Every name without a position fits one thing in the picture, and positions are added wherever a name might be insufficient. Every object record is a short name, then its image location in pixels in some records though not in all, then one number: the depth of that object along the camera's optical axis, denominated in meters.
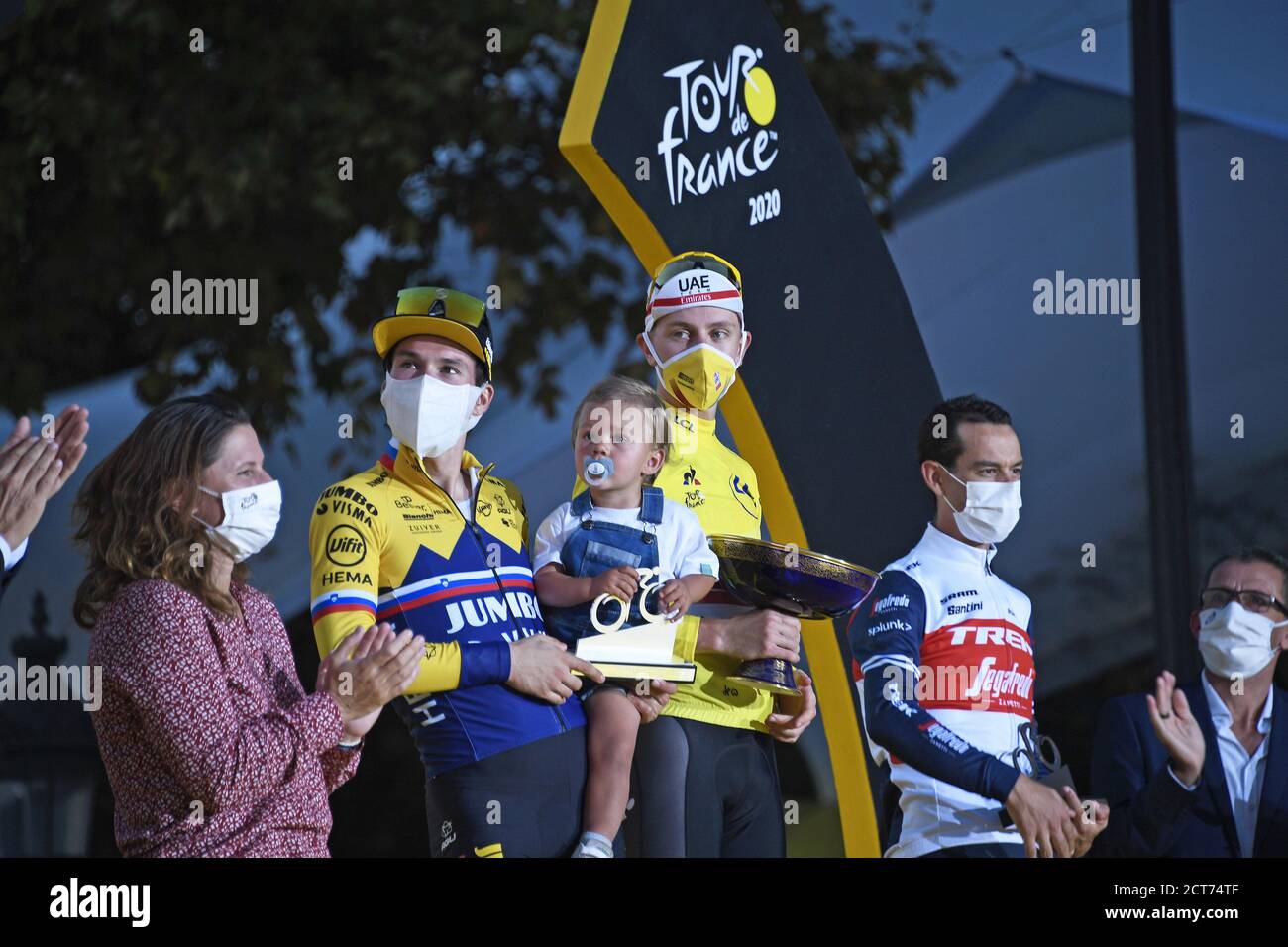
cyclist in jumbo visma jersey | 3.95
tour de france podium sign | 4.67
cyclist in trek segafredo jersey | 4.41
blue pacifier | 4.23
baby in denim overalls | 4.14
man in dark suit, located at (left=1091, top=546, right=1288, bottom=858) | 4.67
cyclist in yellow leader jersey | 4.27
